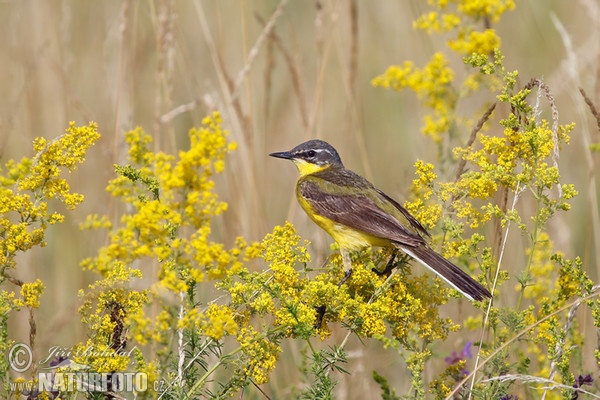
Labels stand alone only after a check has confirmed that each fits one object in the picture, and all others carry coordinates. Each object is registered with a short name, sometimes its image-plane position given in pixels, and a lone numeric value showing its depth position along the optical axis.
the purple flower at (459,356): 8.30
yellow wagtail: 7.94
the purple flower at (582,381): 6.93
